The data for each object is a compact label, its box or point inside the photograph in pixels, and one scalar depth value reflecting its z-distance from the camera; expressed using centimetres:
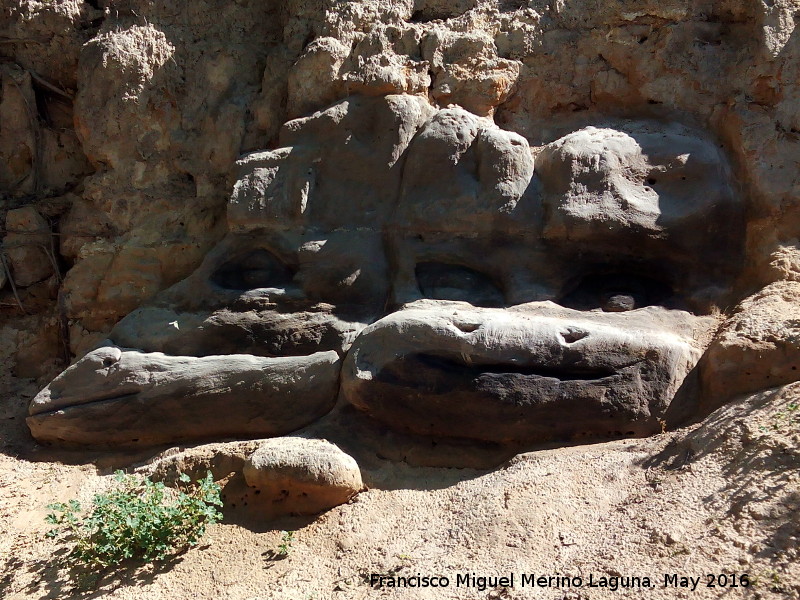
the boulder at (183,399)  435
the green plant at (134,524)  353
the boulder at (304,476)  375
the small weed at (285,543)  359
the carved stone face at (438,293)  392
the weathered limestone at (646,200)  434
